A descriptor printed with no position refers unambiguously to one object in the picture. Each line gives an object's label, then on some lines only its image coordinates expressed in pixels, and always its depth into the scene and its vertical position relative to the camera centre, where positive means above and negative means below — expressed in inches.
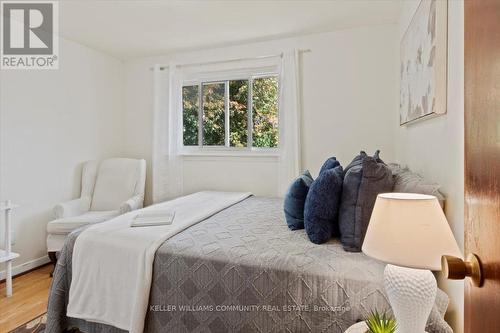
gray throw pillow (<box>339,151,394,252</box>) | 61.6 -6.6
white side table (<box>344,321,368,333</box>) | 44.7 -24.2
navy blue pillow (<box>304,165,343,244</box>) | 66.4 -9.5
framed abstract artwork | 56.0 +22.8
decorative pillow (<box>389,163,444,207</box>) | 54.2 -4.0
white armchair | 130.3 -11.7
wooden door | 20.4 +0.7
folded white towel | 77.5 -14.4
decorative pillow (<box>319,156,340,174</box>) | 86.8 +0.1
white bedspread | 61.2 -22.8
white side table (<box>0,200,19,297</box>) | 99.2 -29.1
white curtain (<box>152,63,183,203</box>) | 152.3 +14.9
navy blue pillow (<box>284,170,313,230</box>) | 78.0 -10.1
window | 144.7 +25.1
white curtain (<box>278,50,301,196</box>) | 132.3 +18.7
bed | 51.6 -22.4
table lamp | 36.4 -10.1
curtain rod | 134.5 +48.8
